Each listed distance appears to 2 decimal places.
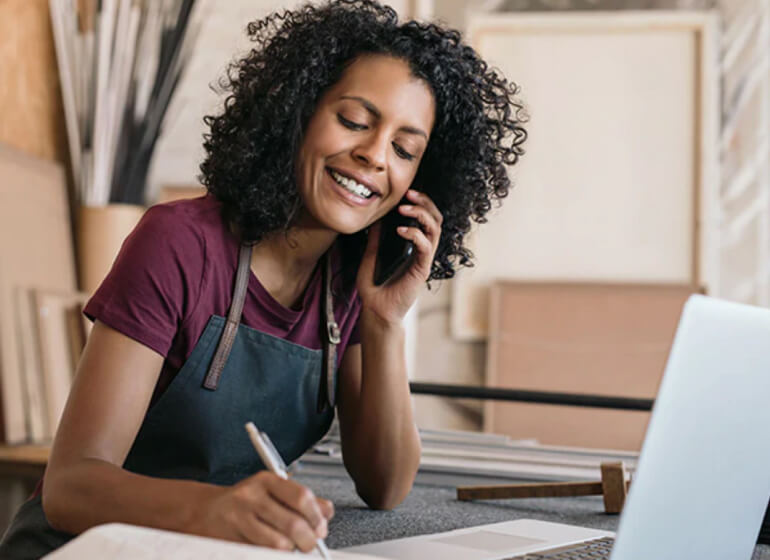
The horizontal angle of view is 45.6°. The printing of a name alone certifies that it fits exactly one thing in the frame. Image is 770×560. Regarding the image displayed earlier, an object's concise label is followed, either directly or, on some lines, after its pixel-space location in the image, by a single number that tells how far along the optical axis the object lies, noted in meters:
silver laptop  0.71
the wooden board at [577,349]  4.14
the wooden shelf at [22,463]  2.78
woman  1.14
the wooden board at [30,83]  3.26
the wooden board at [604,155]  4.26
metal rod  1.70
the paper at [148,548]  0.70
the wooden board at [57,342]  3.03
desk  1.23
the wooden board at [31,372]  2.98
